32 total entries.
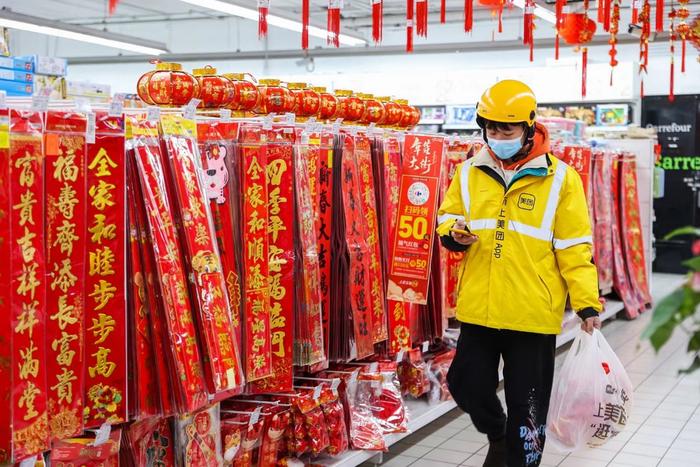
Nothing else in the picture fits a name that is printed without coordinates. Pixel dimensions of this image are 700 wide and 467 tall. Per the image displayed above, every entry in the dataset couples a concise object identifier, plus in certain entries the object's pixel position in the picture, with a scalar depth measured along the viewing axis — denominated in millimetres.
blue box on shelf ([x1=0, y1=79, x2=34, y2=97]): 6105
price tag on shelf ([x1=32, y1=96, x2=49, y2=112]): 2625
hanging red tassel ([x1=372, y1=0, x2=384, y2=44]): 4270
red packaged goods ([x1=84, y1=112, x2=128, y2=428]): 2818
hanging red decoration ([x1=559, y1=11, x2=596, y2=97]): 7303
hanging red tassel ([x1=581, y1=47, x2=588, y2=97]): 6426
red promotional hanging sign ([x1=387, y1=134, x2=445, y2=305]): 4309
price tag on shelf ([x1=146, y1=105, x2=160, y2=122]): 3064
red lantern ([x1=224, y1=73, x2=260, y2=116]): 4324
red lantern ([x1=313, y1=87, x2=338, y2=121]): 4949
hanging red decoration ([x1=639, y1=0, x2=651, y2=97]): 6535
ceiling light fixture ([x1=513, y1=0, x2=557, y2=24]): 10938
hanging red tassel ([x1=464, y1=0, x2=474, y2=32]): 4445
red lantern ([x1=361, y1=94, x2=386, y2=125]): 5395
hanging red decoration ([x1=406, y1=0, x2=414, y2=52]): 4428
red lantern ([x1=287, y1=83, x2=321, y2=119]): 4766
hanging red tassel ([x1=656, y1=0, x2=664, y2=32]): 5852
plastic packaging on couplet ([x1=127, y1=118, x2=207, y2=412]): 2943
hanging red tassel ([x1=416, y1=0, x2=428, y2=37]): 4672
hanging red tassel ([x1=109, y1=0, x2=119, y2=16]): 2555
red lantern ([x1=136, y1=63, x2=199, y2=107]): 3895
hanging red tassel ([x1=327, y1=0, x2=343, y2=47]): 4156
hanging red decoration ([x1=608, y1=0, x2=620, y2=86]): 6486
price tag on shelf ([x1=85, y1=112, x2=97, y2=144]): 2742
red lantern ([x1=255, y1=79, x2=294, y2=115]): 4527
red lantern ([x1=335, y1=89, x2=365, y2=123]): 5137
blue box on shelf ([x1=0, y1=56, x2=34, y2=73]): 7034
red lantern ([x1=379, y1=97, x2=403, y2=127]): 5562
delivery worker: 3567
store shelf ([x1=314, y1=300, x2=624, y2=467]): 4070
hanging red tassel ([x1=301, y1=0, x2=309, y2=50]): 4004
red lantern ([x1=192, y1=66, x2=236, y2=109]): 4102
